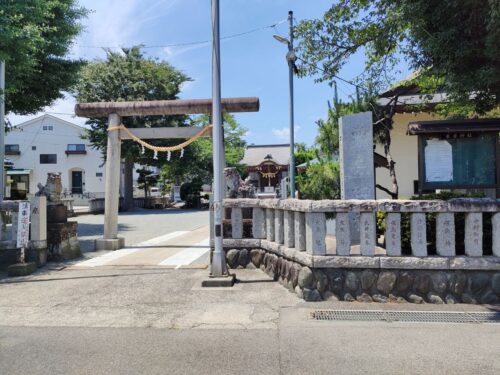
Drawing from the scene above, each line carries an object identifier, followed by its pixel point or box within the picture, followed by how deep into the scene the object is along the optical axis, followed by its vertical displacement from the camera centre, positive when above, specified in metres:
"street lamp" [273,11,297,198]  14.91 +4.77
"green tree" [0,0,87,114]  8.09 +3.72
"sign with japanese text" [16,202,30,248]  8.09 -0.61
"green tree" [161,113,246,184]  32.84 +3.24
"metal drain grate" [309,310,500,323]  5.11 -1.63
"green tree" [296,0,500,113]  5.82 +2.47
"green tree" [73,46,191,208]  29.06 +7.65
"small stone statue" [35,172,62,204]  9.53 +0.13
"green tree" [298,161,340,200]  12.47 +0.32
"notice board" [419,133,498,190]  7.57 +0.58
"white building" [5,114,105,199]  44.88 +4.58
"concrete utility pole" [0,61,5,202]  10.18 +1.71
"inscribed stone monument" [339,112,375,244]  7.87 +0.63
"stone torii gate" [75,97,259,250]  10.11 +1.66
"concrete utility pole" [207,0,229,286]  7.16 +0.44
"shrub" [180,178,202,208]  36.28 -0.07
